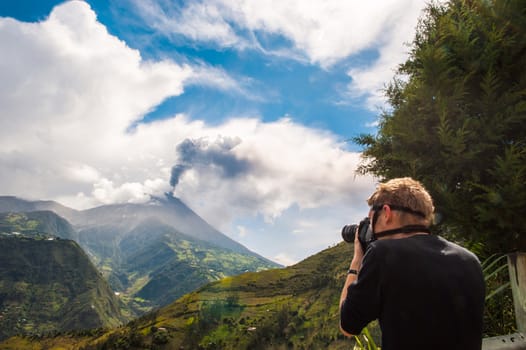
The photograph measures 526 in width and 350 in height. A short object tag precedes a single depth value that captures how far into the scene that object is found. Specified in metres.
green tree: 4.25
